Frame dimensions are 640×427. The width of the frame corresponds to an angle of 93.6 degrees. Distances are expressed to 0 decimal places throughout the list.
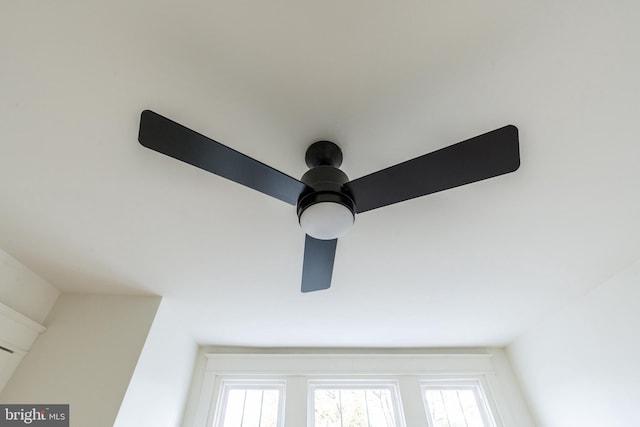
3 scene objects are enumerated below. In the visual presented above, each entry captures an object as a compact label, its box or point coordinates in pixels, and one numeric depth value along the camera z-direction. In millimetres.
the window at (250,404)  2441
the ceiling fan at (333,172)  831
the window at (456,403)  2520
